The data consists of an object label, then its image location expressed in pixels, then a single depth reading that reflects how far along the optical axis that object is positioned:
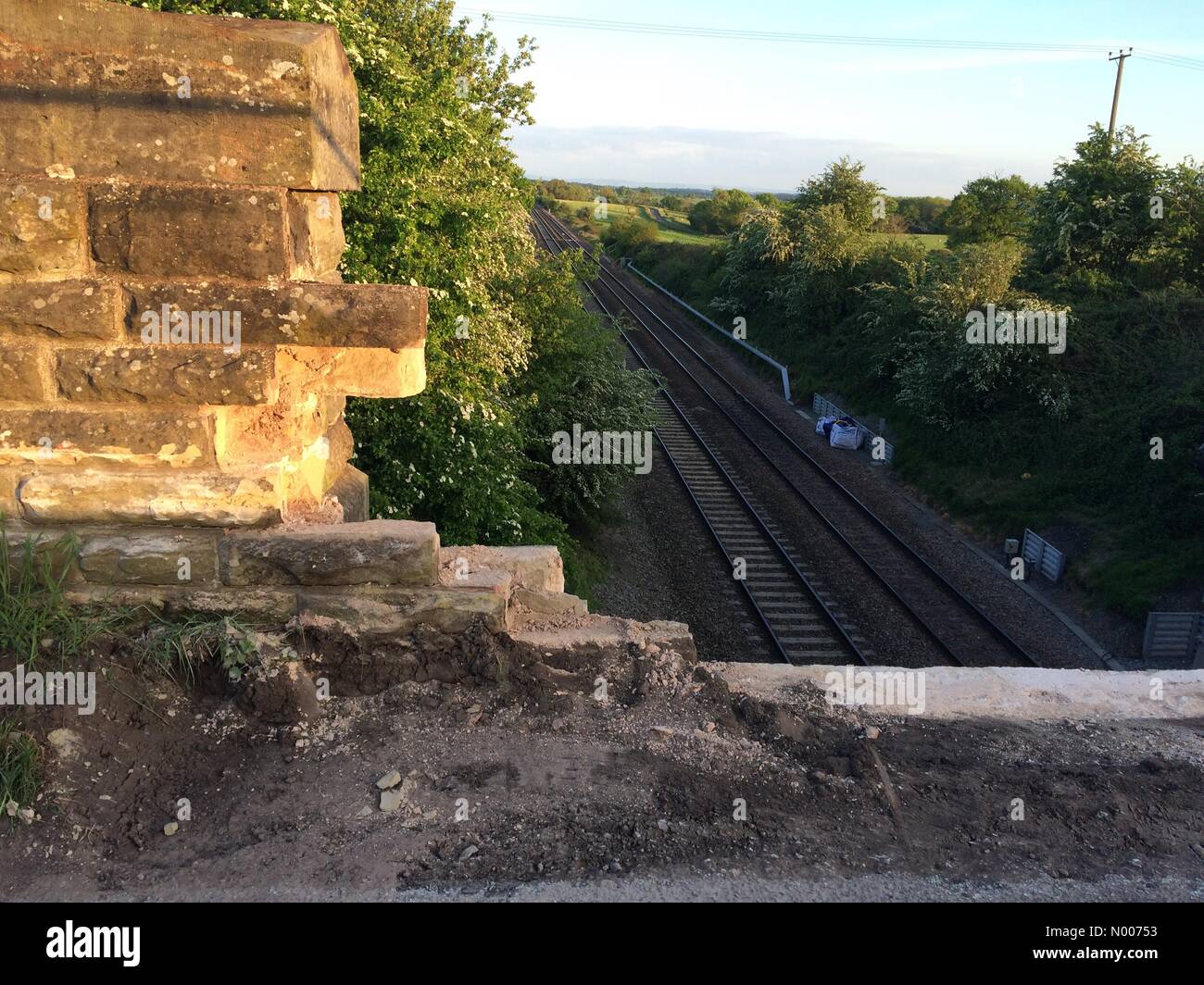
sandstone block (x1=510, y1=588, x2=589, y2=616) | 4.30
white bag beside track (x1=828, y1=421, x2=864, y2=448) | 25.78
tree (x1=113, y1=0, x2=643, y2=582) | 11.19
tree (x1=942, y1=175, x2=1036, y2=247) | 41.81
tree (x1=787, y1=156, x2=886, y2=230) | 38.69
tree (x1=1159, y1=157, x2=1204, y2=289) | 24.98
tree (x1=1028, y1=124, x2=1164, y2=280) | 25.50
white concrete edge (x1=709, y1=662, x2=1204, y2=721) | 4.09
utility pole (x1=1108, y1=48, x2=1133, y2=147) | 30.68
